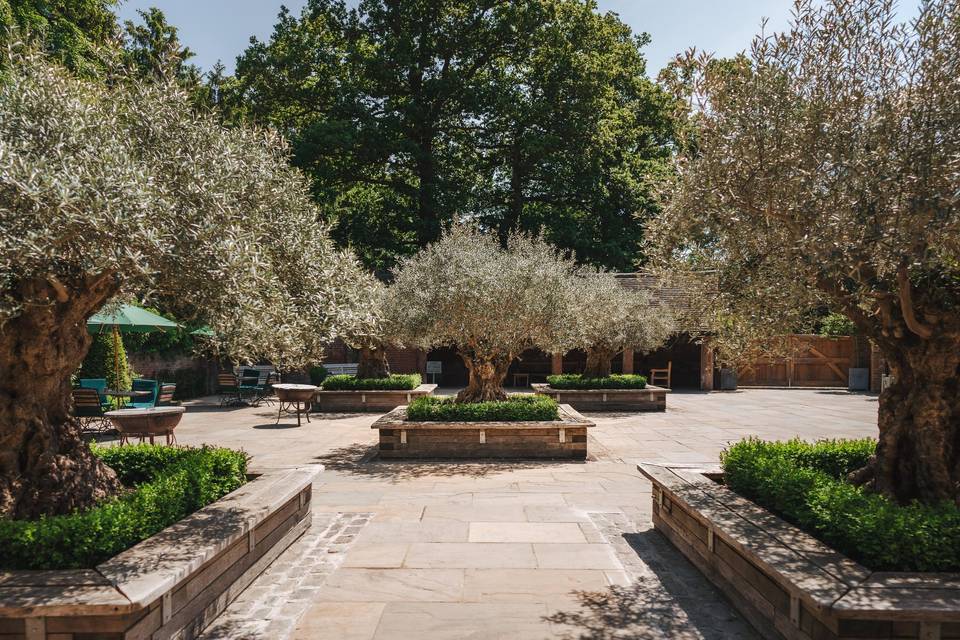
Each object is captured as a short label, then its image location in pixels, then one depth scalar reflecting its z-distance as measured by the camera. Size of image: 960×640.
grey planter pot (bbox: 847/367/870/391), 27.02
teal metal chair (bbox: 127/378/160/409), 13.49
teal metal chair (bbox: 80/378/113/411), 13.92
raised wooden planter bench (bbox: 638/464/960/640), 3.49
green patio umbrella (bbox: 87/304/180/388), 13.12
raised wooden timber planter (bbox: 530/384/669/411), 18.88
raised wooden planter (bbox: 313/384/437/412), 18.31
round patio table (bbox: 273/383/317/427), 14.67
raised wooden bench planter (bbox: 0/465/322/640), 3.48
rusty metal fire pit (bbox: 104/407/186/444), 9.14
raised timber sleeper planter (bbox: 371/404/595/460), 11.01
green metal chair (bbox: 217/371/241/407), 19.39
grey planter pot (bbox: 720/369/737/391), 27.06
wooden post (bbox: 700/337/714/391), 27.17
